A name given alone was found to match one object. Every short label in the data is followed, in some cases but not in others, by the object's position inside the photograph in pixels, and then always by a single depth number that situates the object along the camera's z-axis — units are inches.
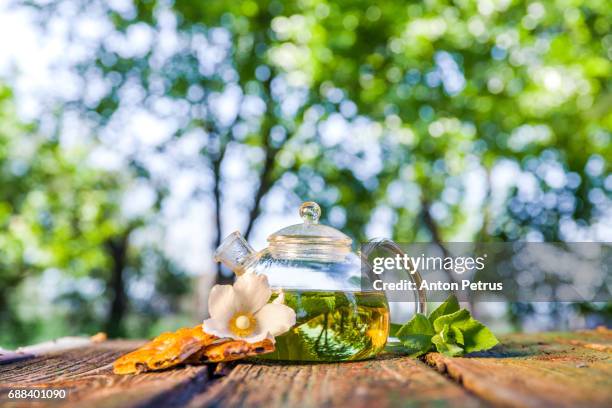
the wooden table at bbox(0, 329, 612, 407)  17.8
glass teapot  24.8
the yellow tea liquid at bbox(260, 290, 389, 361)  24.8
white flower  23.9
